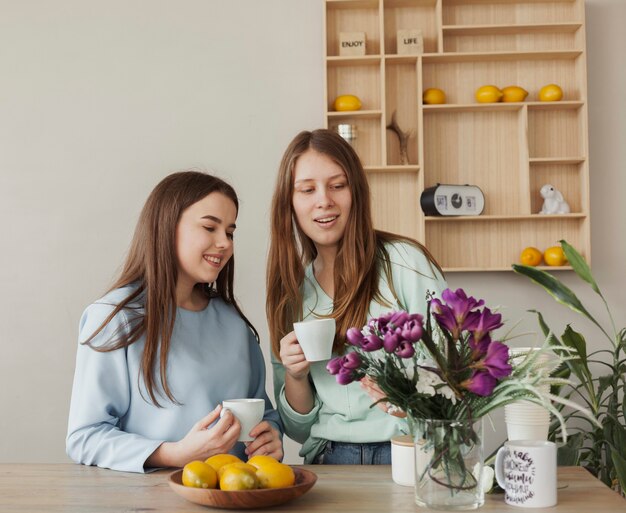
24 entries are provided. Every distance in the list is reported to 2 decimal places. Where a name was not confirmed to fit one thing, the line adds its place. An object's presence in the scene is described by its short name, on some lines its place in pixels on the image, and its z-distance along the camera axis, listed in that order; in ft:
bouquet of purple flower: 3.52
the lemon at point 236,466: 3.89
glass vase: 3.67
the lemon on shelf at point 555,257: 10.59
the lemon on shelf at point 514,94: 10.68
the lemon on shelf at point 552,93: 10.64
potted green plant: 8.79
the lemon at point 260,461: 3.97
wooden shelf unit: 10.97
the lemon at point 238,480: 3.79
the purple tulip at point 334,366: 3.73
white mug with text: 3.79
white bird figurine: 10.67
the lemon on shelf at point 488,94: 10.64
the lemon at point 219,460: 4.02
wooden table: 3.85
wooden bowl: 3.74
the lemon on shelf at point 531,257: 10.68
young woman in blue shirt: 4.86
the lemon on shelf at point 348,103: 10.67
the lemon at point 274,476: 3.85
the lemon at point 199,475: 3.86
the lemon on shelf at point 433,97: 10.73
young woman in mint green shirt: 5.43
